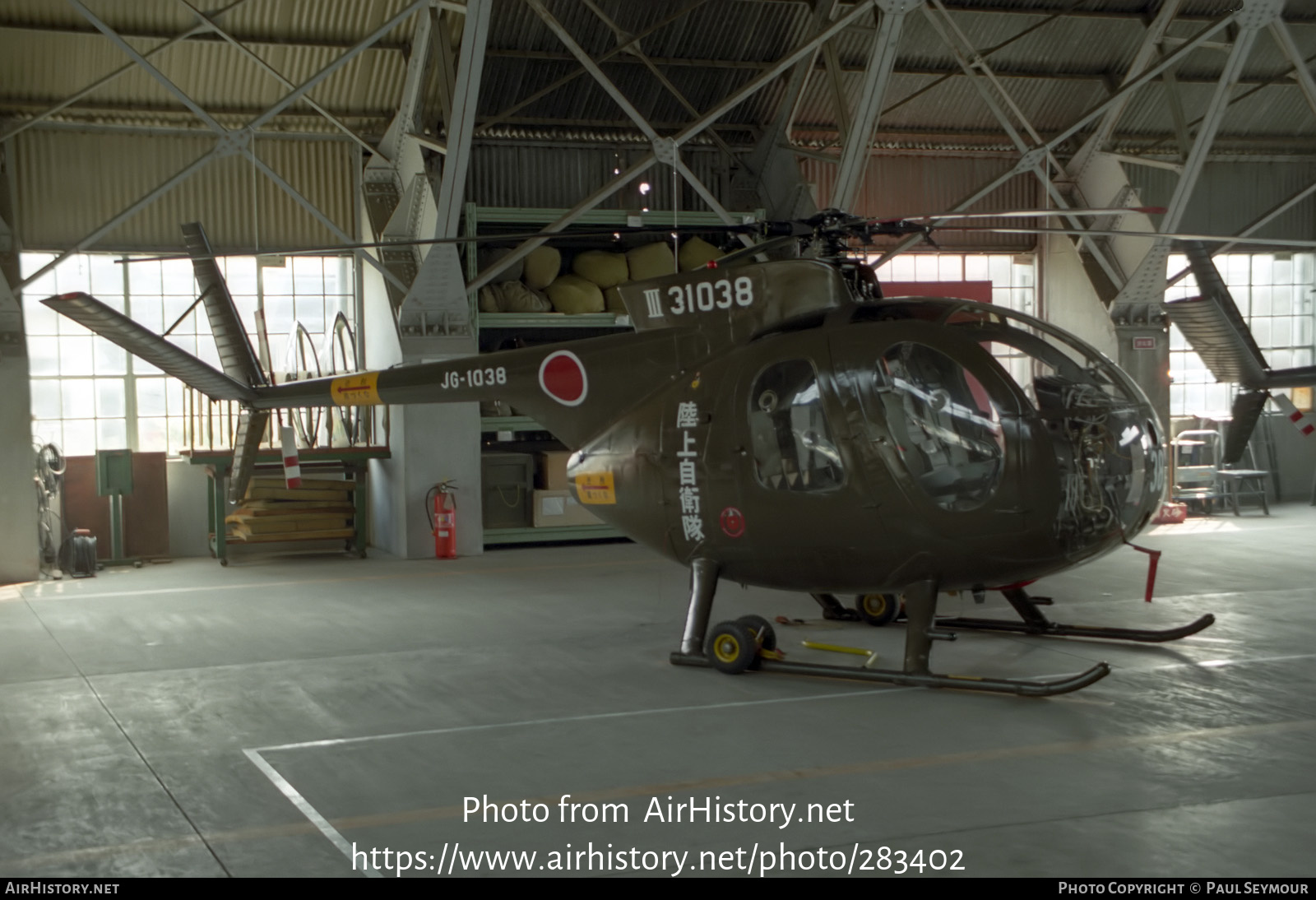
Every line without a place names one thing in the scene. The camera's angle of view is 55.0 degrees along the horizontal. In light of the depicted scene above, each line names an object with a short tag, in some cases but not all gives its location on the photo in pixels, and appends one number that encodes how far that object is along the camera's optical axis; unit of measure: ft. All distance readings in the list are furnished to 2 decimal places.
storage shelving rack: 48.42
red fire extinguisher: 46.85
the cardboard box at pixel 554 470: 49.83
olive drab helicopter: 23.57
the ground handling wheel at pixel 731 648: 26.14
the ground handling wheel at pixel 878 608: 31.65
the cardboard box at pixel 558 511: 49.52
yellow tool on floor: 27.02
